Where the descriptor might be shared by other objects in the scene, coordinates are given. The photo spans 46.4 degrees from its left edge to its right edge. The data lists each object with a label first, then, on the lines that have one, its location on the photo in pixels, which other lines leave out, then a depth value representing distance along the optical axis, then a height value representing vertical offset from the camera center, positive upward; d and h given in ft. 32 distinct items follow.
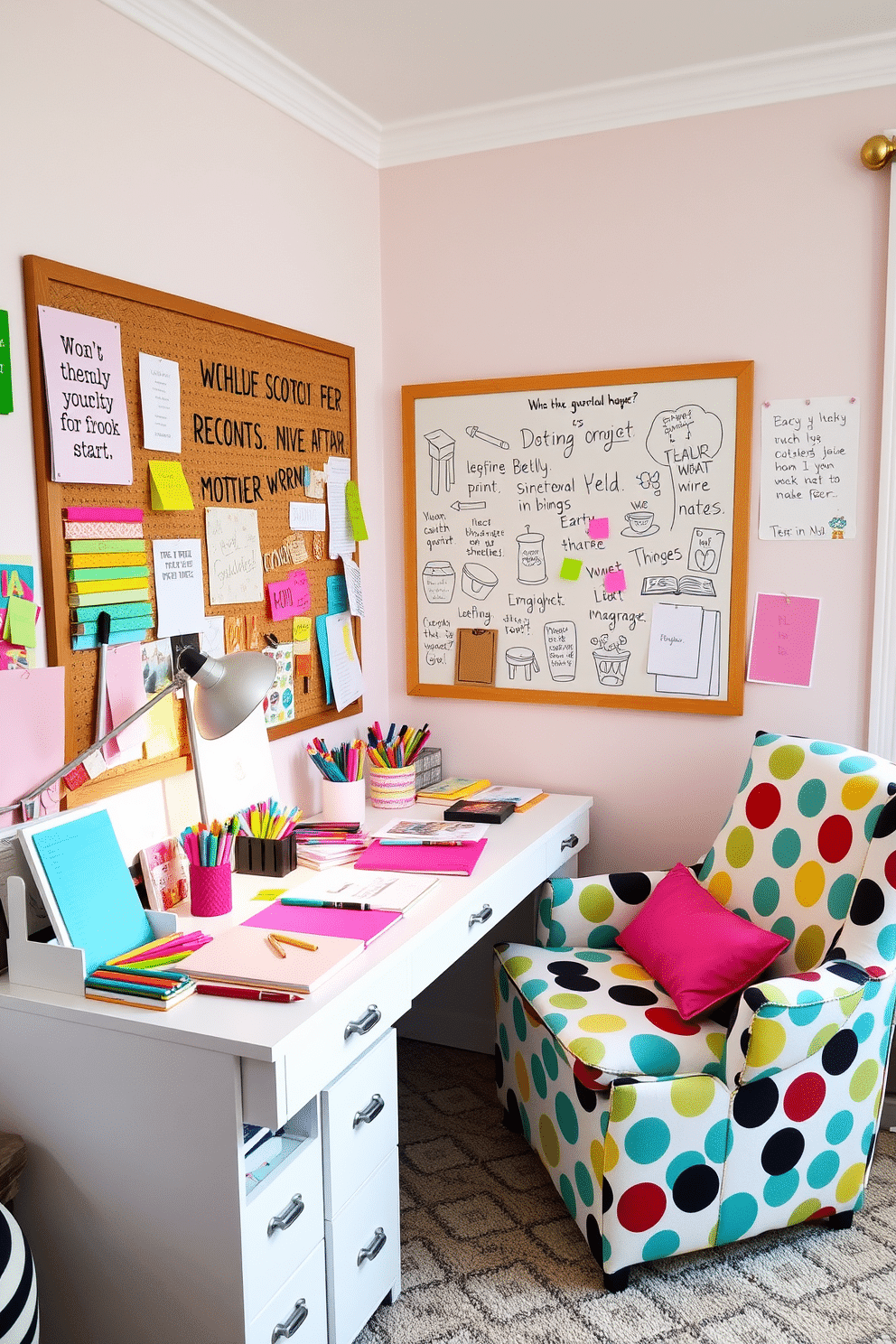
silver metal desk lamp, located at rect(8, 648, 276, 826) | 5.85 -0.73
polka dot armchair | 6.21 -3.12
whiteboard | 8.45 +0.16
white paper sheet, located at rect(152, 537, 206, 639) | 6.75 -0.18
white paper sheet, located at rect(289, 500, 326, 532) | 8.23 +0.33
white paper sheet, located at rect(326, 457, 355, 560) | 8.76 +0.42
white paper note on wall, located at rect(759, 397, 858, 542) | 7.97 +0.65
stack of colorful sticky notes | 6.07 -0.08
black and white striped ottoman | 4.35 -3.09
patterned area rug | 6.15 -4.52
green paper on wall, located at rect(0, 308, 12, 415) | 5.57 +1.00
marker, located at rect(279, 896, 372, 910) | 6.27 -2.07
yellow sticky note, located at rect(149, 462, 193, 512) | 6.64 +0.46
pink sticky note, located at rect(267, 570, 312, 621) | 7.98 -0.30
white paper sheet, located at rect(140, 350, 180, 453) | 6.57 +1.00
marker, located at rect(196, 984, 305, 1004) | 5.10 -2.13
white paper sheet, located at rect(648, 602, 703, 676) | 8.62 -0.70
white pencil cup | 8.08 -1.88
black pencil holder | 6.93 -1.98
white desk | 4.85 -2.94
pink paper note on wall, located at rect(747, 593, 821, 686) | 8.24 -0.68
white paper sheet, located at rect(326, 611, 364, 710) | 8.86 -0.89
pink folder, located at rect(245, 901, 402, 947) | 5.89 -2.09
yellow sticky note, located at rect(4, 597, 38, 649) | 5.65 -0.33
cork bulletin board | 5.94 +0.94
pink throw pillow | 6.89 -2.68
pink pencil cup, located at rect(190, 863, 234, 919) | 6.20 -1.96
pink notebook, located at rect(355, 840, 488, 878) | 7.06 -2.08
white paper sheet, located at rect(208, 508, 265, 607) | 7.28 +0.01
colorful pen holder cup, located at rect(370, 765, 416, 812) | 8.75 -1.93
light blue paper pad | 5.35 -1.73
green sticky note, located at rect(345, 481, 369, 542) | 8.99 +0.38
